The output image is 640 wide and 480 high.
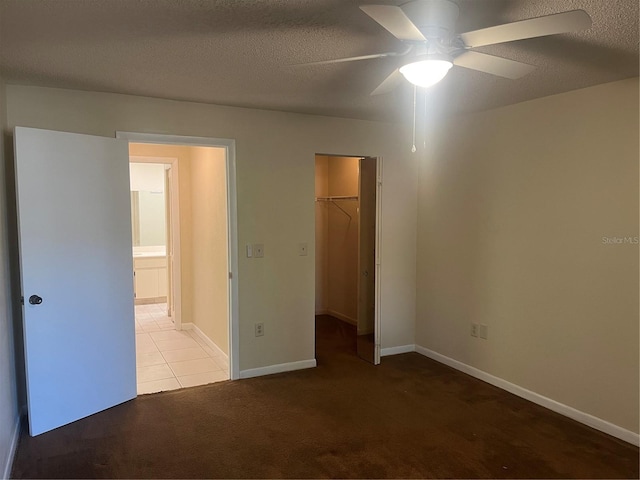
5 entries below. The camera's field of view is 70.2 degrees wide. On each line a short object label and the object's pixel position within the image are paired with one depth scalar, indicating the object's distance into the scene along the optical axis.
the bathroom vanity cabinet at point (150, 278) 7.19
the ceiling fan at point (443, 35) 1.62
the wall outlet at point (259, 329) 4.00
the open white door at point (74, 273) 2.93
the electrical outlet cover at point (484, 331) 3.93
